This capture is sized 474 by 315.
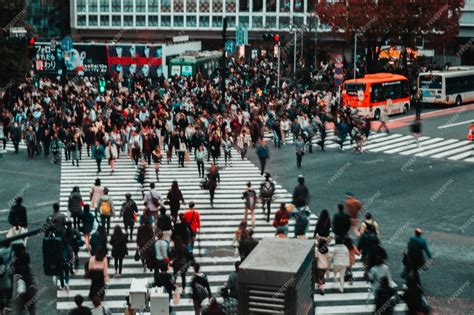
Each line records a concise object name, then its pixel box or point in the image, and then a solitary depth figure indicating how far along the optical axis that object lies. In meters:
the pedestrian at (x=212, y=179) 24.61
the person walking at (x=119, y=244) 17.56
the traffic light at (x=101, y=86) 48.72
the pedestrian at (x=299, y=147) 29.97
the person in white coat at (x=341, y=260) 16.97
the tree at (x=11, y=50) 42.69
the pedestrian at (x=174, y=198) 21.75
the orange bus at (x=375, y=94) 45.88
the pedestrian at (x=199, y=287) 14.89
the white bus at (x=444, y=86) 51.78
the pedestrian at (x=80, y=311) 12.33
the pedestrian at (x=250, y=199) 22.12
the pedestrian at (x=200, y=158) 28.70
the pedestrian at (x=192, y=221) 18.88
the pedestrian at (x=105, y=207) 20.31
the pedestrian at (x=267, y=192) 23.19
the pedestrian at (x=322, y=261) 16.95
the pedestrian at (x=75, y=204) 20.47
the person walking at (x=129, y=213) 19.93
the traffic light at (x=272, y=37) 43.54
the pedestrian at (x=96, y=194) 21.44
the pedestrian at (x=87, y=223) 19.28
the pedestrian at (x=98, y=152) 29.30
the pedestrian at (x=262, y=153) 28.59
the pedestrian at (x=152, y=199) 20.61
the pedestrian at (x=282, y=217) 18.89
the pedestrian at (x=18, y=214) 19.53
